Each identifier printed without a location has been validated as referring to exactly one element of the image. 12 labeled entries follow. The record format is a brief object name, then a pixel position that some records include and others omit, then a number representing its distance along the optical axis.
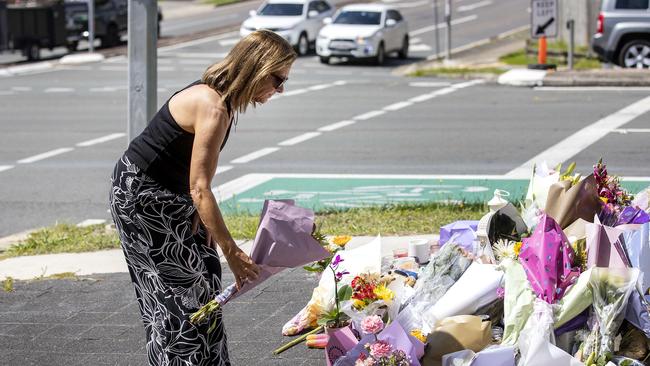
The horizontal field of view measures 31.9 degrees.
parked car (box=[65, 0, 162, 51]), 33.78
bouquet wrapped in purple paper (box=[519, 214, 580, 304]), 4.78
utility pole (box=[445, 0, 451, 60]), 26.71
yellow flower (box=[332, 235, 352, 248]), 5.19
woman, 4.20
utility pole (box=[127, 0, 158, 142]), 8.95
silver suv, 22.27
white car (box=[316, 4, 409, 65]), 28.20
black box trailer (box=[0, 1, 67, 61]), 31.41
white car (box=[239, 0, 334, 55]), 31.88
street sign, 22.64
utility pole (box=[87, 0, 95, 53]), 32.00
